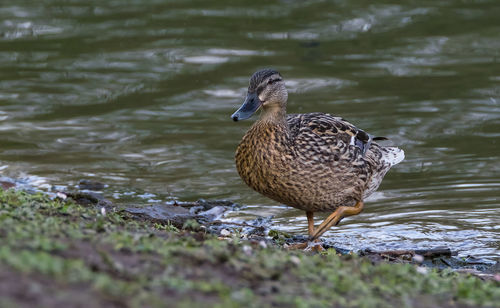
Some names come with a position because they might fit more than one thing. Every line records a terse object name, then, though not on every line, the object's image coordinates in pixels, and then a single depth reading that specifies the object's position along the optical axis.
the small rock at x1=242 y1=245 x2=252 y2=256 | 9.22
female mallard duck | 14.72
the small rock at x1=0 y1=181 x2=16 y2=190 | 17.40
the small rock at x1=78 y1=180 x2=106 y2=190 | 19.41
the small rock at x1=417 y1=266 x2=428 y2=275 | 9.82
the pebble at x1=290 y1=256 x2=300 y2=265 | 8.94
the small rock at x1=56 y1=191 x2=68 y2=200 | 14.10
